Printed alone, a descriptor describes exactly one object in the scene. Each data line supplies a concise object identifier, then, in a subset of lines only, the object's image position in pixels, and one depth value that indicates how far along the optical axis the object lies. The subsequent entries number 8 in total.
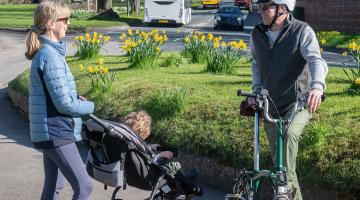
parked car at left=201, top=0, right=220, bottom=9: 62.47
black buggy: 5.36
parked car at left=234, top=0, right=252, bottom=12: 60.49
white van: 39.12
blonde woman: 4.90
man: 4.98
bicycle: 4.62
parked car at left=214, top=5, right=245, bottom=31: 37.41
